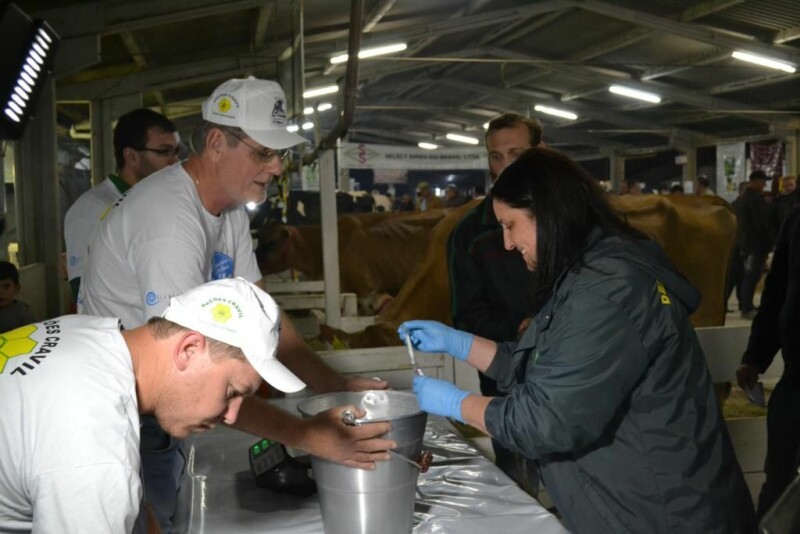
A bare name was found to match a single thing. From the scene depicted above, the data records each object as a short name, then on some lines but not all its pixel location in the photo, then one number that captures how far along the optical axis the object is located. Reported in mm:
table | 1814
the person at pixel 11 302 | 4766
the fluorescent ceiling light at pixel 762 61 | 12062
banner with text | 18188
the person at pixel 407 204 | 16094
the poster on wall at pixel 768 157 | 17281
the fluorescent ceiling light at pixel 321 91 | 15483
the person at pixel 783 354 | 2908
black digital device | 1986
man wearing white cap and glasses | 2043
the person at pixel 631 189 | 14495
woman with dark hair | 1703
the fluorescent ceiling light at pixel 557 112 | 19234
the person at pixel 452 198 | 15133
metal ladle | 1649
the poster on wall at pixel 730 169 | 17984
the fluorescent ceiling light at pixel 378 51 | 12813
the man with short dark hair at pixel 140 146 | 3807
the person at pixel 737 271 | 11352
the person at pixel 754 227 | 11336
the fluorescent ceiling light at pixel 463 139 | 25031
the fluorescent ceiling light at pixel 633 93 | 15660
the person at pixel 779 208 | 11992
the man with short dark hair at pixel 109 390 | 1153
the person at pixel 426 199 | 13602
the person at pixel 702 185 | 12556
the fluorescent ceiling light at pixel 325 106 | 16256
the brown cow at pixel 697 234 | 7977
